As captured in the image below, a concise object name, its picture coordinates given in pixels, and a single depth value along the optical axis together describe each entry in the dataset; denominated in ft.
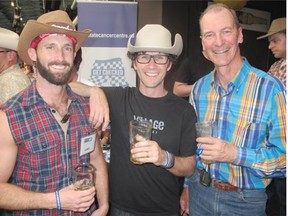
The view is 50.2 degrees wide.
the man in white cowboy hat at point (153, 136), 6.79
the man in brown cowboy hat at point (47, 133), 5.69
